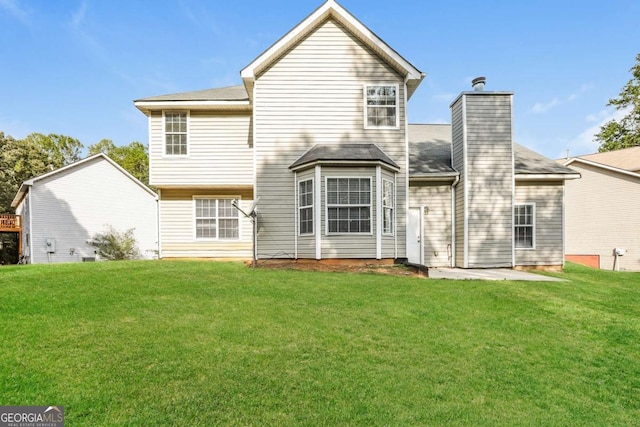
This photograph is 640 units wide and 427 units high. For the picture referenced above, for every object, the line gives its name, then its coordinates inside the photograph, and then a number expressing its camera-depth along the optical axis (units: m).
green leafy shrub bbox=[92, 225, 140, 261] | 20.86
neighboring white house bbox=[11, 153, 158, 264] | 20.42
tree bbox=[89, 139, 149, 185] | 47.06
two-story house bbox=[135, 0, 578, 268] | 11.06
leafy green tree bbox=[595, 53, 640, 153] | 29.23
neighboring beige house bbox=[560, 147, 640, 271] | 18.69
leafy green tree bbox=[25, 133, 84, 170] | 47.56
